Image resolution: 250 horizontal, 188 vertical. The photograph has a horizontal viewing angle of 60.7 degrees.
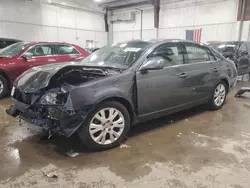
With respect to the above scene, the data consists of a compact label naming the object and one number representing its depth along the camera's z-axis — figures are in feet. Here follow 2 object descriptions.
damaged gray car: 7.56
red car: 16.49
